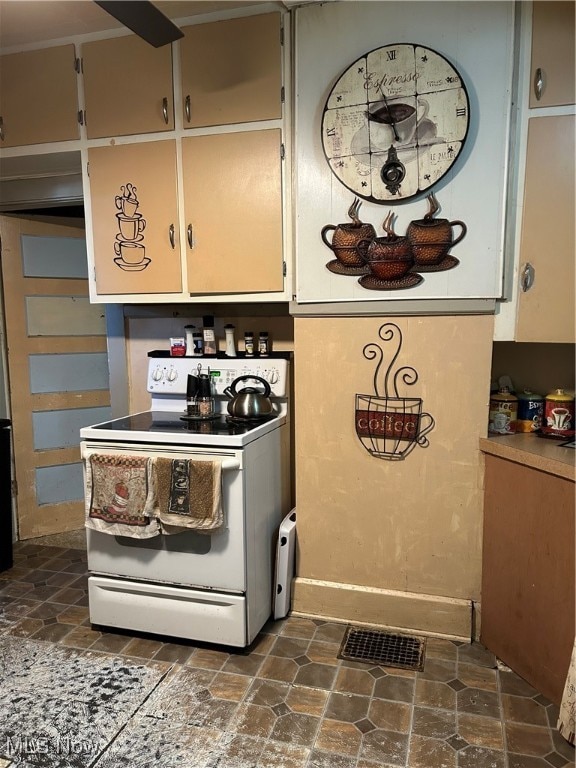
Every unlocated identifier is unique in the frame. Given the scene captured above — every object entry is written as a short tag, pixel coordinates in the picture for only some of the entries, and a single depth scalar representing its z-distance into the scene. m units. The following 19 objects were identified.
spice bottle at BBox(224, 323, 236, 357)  2.66
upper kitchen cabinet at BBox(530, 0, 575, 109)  1.84
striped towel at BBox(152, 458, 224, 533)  1.97
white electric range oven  2.03
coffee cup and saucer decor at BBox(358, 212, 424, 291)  2.08
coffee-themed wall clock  1.96
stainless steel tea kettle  2.31
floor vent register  2.04
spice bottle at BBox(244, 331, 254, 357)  2.60
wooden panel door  3.12
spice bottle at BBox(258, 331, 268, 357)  2.61
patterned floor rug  1.62
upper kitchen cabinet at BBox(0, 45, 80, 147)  2.46
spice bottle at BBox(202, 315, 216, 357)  2.67
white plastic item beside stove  2.31
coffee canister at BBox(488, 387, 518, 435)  2.20
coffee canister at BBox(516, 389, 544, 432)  2.21
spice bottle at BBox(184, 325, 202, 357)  2.71
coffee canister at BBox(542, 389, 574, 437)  2.10
